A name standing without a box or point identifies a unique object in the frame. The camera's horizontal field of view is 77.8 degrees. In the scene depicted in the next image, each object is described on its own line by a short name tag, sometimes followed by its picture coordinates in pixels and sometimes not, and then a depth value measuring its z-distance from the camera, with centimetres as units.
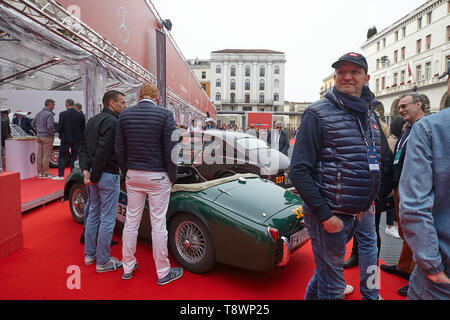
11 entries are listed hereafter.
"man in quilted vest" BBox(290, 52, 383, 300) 175
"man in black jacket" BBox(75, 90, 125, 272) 297
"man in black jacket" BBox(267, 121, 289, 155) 940
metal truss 395
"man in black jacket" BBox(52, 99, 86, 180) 685
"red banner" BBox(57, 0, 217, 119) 542
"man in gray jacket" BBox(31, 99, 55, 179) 698
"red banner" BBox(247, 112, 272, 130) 2923
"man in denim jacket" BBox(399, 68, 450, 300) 118
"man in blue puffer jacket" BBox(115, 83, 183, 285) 264
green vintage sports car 257
